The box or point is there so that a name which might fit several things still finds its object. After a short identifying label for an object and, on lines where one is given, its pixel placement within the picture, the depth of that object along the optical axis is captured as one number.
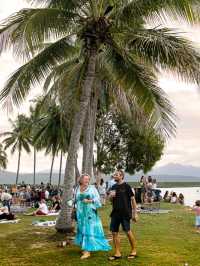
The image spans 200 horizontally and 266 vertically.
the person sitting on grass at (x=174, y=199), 21.54
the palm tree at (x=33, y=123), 29.68
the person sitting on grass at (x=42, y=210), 15.21
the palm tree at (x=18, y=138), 41.97
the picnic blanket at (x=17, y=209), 16.79
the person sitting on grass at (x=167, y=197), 22.27
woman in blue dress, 7.05
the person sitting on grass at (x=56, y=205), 16.22
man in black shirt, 6.85
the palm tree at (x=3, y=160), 53.88
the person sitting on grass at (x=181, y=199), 21.43
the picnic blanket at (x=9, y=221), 12.50
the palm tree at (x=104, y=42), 8.50
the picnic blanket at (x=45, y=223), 11.12
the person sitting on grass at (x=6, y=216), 13.04
